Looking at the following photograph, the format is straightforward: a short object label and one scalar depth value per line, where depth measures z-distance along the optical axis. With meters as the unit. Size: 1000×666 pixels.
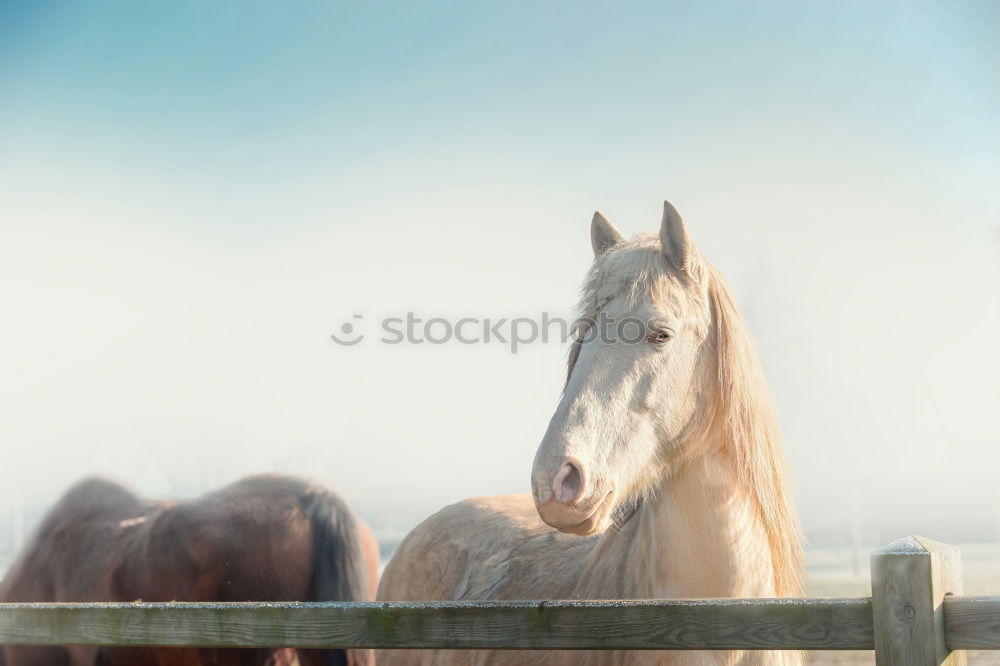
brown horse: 5.07
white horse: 2.30
